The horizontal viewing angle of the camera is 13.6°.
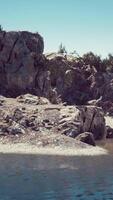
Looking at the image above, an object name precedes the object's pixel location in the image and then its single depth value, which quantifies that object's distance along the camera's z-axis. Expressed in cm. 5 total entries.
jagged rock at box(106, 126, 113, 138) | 7081
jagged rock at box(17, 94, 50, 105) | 7131
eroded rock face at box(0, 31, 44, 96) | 7769
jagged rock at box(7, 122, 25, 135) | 5812
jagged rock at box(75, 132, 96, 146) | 5925
